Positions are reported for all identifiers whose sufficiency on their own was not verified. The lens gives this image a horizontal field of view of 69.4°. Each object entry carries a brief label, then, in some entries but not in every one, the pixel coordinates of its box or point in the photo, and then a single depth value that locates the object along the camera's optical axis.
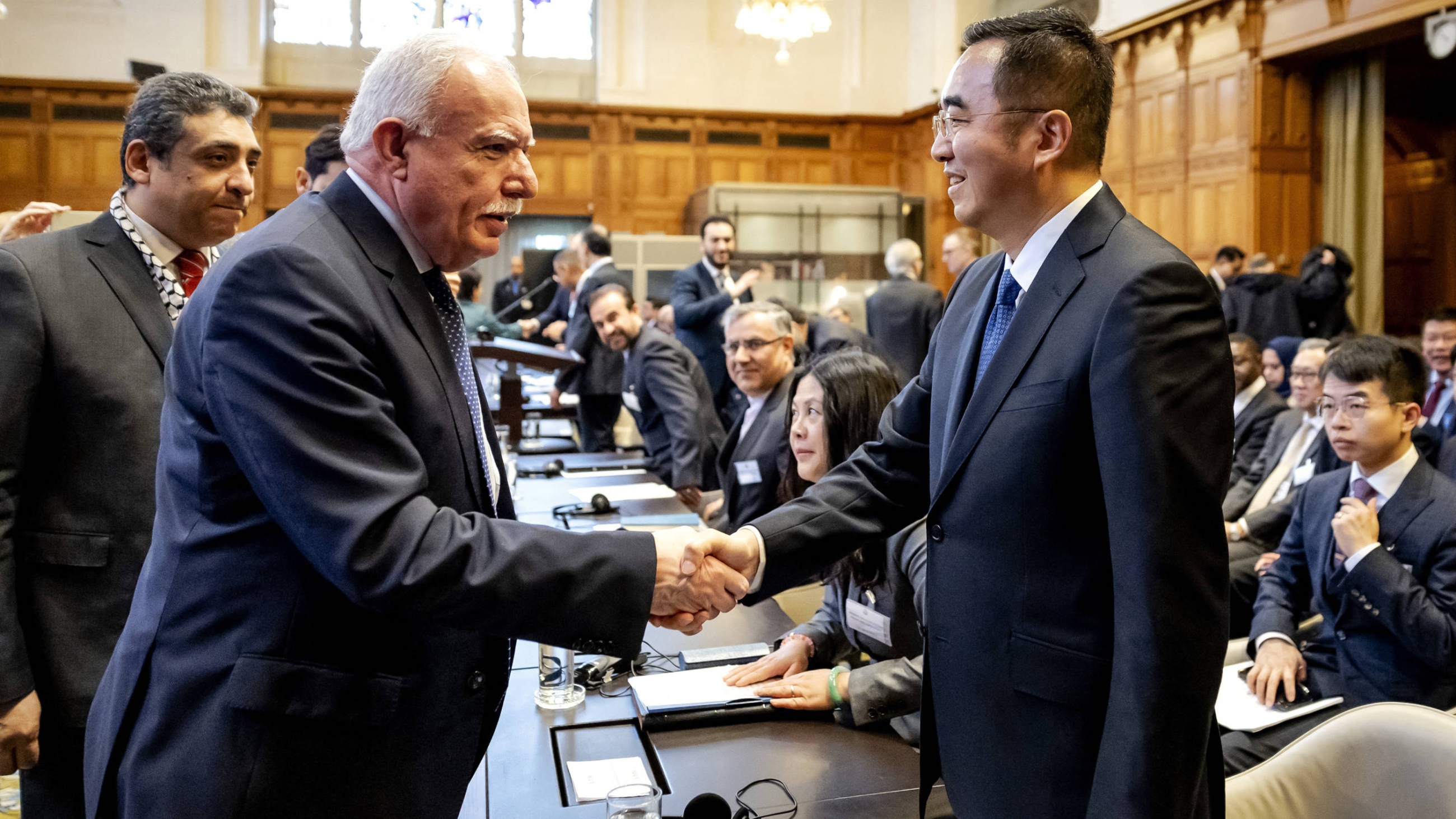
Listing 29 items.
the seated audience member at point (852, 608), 1.98
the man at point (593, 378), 6.29
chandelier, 10.98
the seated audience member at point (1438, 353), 5.71
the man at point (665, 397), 5.02
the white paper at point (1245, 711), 2.56
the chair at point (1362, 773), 1.63
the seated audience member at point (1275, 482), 4.10
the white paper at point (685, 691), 1.98
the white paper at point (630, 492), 4.40
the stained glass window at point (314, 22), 12.70
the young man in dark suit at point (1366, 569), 2.57
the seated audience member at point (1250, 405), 5.07
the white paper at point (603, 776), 1.70
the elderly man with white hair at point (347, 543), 1.19
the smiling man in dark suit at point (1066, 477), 1.22
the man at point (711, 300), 6.50
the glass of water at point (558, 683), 2.10
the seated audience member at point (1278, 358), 6.40
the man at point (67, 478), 1.78
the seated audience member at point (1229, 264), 8.09
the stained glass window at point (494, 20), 13.11
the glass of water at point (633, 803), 1.48
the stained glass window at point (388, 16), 12.98
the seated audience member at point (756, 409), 3.84
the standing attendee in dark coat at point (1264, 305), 7.42
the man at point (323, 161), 2.86
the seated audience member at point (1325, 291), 7.46
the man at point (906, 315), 7.37
